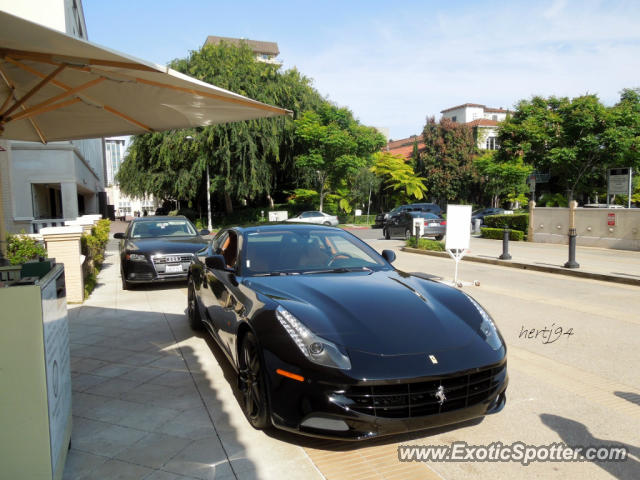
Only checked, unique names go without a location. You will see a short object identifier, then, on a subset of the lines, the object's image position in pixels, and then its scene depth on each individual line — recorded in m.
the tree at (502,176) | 35.41
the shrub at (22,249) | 7.34
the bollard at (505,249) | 13.49
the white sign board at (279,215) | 33.94
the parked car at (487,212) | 36.81
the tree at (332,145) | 37.81
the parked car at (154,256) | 9.34
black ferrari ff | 2.91
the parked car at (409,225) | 21.28
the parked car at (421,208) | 33.47
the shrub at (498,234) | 21.36
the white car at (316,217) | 33.22
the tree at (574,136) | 29.03
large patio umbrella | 3.13
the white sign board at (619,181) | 19.64
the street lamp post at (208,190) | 33.78
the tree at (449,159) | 51.38
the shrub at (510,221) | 22.17
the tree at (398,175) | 48.72
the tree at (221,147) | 34.50
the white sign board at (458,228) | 9.62
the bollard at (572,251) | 11.67
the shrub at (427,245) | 16.92
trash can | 2.33
